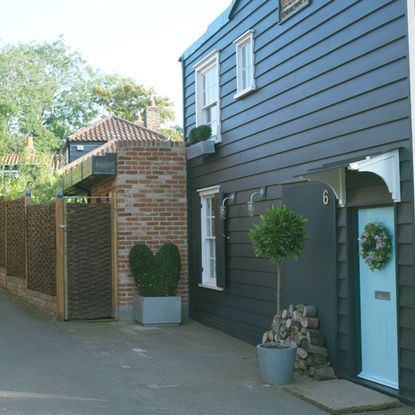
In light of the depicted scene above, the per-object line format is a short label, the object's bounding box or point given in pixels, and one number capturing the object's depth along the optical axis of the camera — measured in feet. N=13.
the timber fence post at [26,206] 51.37
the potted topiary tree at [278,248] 24.90
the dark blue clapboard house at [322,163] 22.53
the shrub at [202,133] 39.96
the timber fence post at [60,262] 41.93
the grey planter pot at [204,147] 39.01
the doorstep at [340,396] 21.67
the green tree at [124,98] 177.78
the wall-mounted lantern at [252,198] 32.84
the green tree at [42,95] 158.40
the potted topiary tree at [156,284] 40.06
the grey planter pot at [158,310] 39.93
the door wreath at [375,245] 23.21
